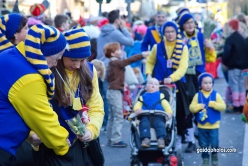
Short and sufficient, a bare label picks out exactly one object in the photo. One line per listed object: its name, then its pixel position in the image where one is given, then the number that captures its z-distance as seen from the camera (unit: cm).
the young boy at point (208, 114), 1491
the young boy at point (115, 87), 1864
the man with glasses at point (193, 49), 1772
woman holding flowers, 871
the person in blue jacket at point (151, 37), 2059
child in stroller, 1407
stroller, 1405
